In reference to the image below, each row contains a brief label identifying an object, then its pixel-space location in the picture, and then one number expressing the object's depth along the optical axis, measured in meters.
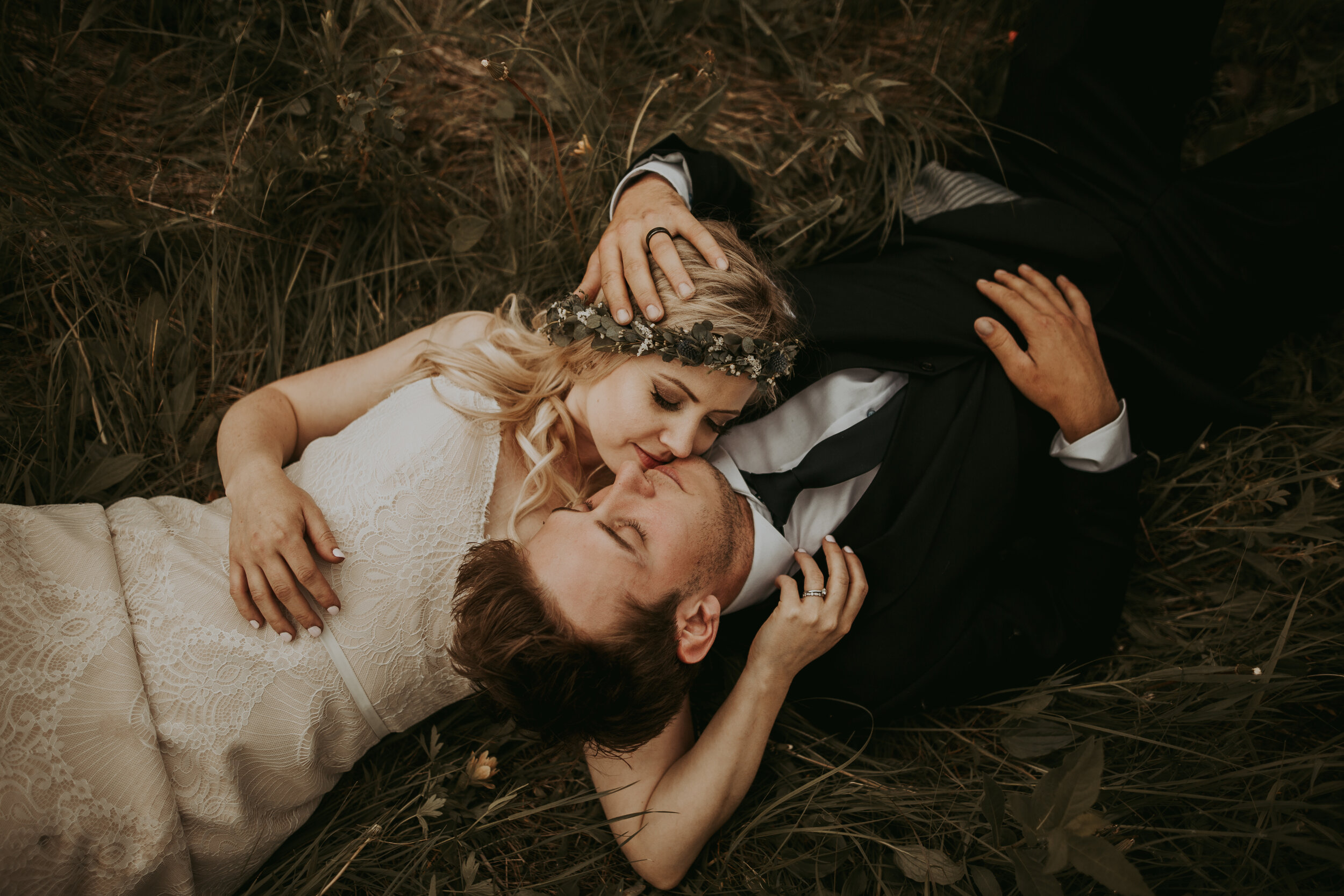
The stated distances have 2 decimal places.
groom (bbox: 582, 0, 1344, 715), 2.53
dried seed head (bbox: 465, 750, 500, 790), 2.49
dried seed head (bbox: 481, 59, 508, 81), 2.51
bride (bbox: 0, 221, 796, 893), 1.87
